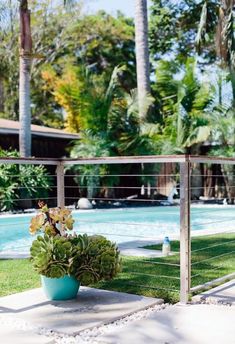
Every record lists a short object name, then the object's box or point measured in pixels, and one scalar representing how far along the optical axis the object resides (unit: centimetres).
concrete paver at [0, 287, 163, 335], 366
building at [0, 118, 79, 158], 1617
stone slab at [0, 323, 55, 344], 330
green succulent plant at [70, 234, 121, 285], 417
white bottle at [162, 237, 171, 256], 656
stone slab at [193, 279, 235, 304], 425
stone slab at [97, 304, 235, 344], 332
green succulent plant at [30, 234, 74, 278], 408
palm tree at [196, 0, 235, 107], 1571
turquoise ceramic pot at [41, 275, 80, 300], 421
